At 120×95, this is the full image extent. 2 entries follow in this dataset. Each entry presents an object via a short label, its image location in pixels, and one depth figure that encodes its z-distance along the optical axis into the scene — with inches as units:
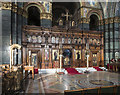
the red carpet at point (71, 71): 417.5
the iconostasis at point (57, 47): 522.9
